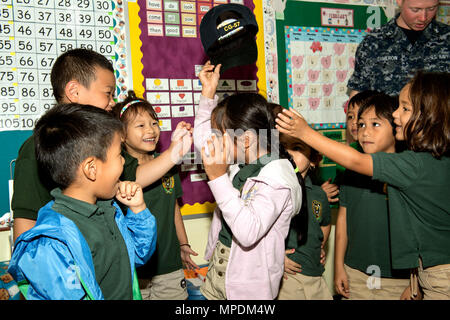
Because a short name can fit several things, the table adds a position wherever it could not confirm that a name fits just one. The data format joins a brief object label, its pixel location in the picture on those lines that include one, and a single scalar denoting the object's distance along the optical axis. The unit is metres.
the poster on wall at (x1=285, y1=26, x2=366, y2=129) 2.37
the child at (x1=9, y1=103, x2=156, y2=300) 0.89
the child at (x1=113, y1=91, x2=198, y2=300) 1.66
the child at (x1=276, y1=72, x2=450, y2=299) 1.30
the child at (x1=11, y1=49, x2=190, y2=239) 1.16
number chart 1.73
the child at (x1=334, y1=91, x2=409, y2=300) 1.63
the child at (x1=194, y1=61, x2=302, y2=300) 1.16
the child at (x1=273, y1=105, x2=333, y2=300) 1.53
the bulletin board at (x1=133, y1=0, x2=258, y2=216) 1.99
